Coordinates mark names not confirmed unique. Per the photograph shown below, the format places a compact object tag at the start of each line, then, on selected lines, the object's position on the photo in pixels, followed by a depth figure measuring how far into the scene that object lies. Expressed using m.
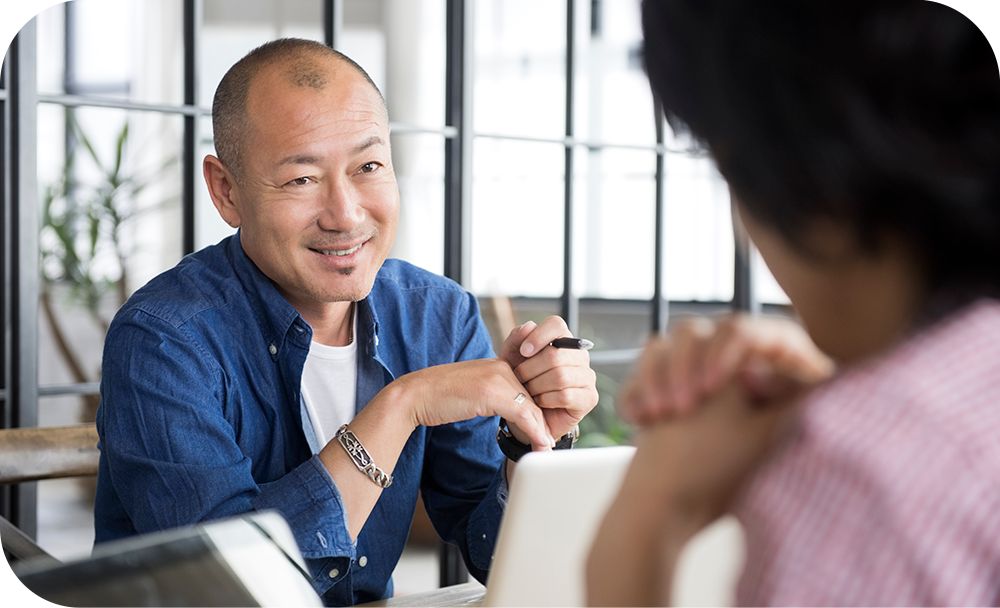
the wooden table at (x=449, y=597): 1.26
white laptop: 0.84
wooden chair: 1.64
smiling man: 1.35
